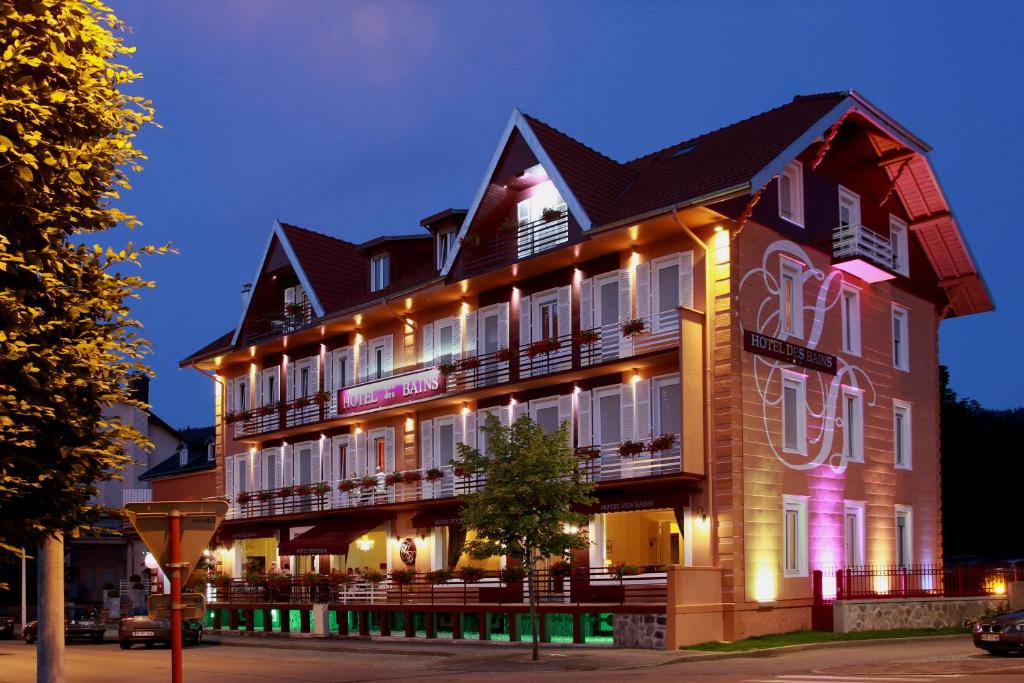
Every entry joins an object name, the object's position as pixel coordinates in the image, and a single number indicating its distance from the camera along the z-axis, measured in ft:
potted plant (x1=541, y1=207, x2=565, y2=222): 115.03
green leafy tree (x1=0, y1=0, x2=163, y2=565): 40.06
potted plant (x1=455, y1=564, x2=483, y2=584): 115.24
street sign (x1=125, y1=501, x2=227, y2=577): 38.91
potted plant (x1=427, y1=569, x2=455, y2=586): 119.03
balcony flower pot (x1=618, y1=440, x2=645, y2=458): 106.52
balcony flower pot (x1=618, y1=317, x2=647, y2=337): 107.96
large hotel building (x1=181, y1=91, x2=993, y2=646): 104.58
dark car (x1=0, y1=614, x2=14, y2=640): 173.99
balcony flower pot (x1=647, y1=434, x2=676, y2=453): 103.55
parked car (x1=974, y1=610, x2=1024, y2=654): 83.51
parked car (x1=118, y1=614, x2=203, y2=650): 124.57
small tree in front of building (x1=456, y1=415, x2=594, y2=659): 93.86
